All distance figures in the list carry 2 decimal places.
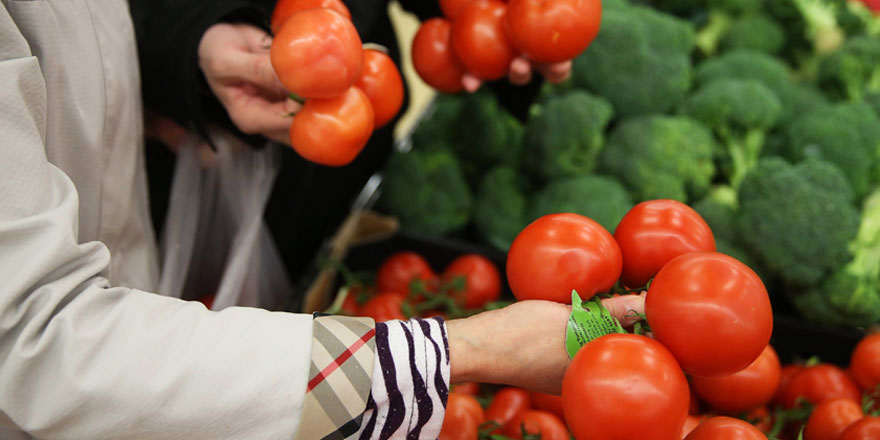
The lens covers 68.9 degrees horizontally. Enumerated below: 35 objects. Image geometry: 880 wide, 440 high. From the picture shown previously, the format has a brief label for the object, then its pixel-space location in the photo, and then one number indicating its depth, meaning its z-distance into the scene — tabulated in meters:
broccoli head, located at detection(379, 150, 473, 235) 1.70
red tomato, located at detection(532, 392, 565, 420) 1.06
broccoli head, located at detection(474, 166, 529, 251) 1.64
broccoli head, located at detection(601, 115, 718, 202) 1.50
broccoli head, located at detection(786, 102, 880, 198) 1.51
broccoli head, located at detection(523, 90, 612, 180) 1.55
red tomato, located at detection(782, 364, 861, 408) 1.09
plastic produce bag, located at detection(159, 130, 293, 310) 1.27
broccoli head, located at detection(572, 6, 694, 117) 1.63
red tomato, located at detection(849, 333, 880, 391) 1.08
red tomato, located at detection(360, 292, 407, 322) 1.36
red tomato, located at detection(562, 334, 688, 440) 0.62
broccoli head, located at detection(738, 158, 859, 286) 1.32
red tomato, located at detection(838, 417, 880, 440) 0.84
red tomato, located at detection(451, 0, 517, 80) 1.13
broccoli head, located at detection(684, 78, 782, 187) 1.60
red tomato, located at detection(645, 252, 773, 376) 0.65
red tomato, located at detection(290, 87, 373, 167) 0.97
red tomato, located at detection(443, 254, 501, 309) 1.46
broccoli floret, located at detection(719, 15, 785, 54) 1.92
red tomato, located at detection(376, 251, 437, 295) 1.51
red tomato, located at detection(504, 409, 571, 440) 1.00
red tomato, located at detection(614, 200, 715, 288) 0.78
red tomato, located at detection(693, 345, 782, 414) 1.01
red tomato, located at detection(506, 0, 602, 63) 1.04
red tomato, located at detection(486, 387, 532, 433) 1.09
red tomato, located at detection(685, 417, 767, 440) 0.75
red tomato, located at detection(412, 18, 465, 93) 1.22
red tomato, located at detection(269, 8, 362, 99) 0.90
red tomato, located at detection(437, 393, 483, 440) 0.93
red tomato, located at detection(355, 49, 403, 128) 1.06
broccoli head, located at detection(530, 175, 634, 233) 1.45
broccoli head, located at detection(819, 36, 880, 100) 1.74
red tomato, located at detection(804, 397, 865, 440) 0.95
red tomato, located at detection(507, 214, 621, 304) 0.74
